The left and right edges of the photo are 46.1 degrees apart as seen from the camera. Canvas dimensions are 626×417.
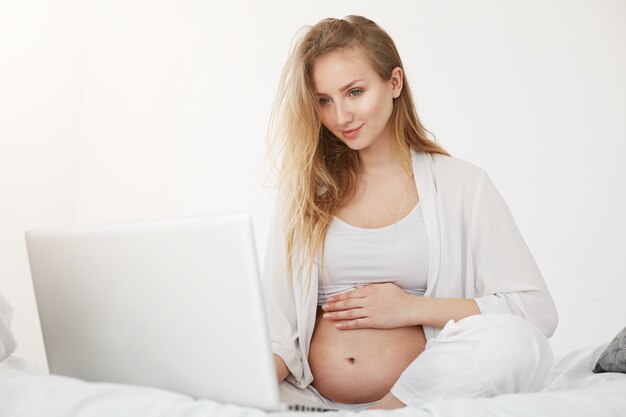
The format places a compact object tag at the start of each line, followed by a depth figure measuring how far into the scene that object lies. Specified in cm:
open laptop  102
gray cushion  161
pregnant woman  171
